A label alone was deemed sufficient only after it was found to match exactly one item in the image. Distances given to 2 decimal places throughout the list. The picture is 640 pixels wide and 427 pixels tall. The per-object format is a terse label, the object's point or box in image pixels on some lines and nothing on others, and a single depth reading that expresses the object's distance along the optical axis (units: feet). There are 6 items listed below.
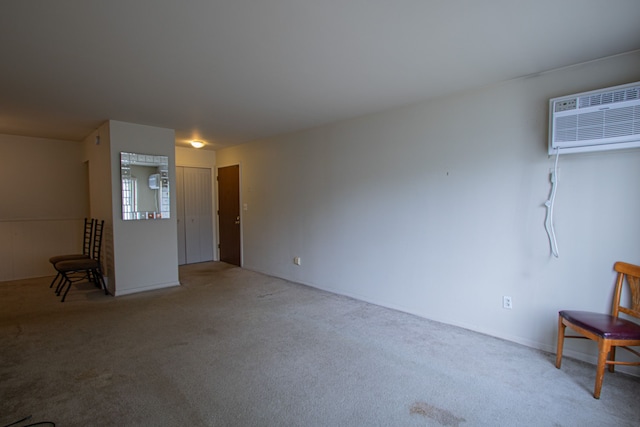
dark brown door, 20.81
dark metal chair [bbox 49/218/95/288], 15.22
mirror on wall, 14.51
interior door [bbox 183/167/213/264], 21.50
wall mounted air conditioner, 7.56
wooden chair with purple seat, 6.86
